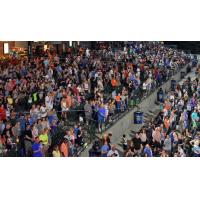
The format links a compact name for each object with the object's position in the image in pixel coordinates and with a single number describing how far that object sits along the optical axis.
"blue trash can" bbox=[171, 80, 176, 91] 27.66
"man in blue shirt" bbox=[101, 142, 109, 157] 14.80
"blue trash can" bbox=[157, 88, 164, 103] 24.34
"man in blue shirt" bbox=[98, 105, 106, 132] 16.89
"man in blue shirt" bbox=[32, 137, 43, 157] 13.92
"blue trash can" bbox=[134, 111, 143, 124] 20.28
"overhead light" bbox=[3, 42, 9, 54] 28.64
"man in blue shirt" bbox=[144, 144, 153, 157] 14.90
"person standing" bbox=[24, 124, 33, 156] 14.03
